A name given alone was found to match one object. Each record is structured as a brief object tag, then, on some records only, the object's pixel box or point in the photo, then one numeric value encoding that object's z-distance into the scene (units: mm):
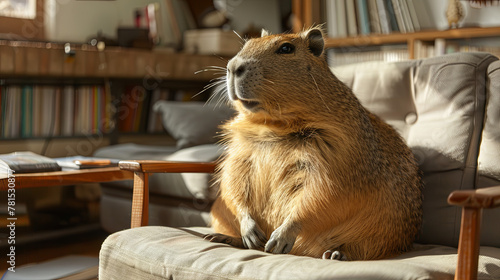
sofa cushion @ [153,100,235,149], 2873
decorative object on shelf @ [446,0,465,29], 3041
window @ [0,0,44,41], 3223
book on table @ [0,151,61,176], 1850
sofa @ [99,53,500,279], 1316
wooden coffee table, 1749
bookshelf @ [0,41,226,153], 3031
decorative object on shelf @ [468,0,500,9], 3072
